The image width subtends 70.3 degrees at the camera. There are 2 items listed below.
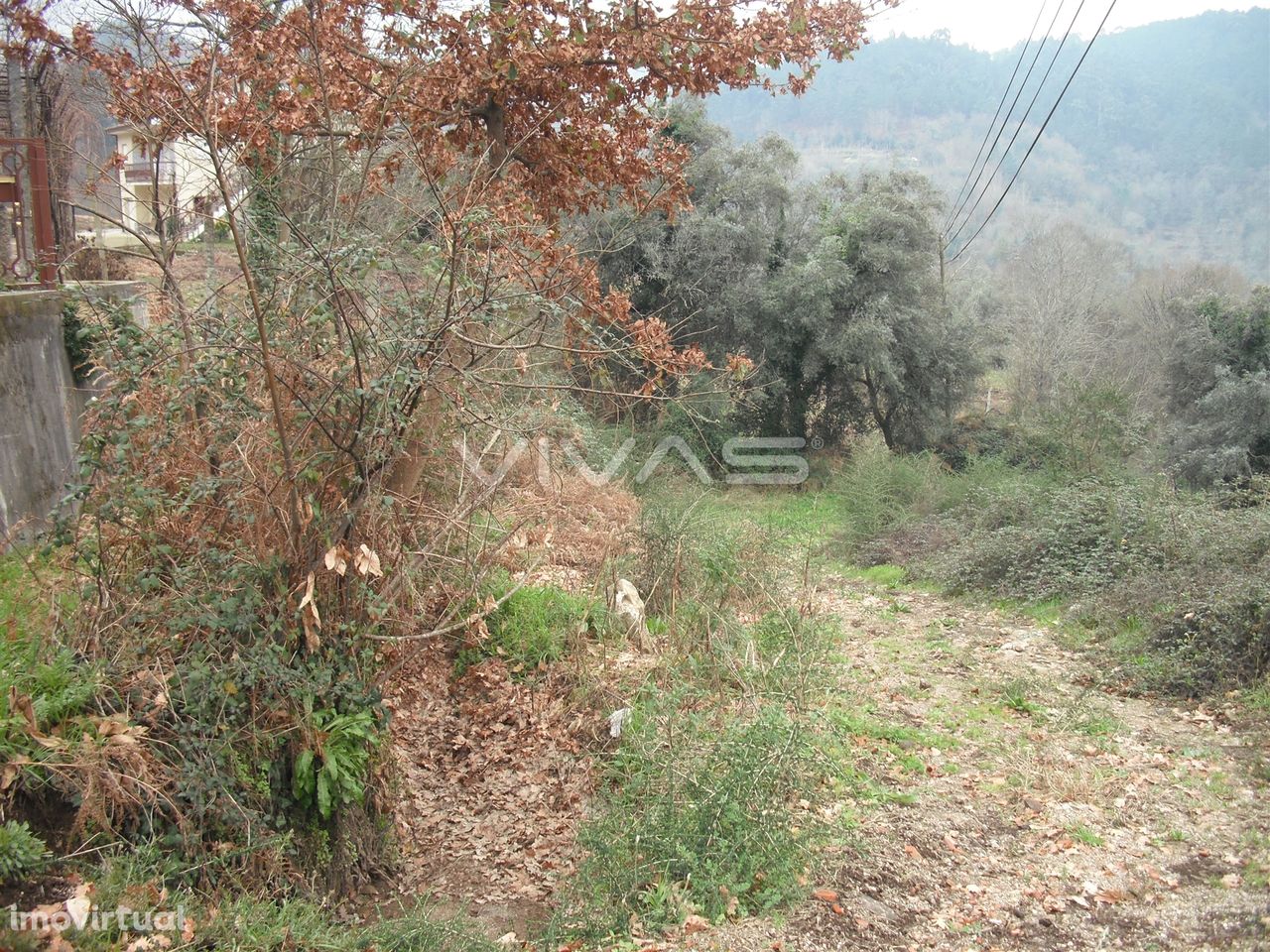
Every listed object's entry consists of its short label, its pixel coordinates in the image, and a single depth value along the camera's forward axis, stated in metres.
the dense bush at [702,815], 3.97
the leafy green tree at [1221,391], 15.41
